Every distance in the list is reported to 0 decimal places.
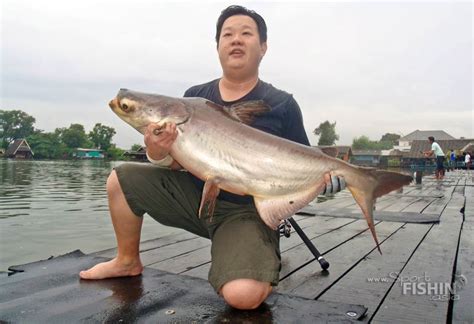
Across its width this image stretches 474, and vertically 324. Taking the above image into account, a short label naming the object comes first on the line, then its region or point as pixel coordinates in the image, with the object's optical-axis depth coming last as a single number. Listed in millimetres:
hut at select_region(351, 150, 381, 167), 80625
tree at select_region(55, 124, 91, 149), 97000
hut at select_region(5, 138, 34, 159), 84625
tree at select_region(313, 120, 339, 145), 108250
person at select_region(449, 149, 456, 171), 37031
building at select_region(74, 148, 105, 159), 94750
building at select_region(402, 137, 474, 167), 69619
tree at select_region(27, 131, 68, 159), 89062
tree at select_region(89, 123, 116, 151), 100062
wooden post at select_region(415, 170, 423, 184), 15508
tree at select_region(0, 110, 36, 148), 90812
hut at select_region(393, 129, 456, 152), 99688
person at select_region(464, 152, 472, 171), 33012
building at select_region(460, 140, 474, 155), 54456
